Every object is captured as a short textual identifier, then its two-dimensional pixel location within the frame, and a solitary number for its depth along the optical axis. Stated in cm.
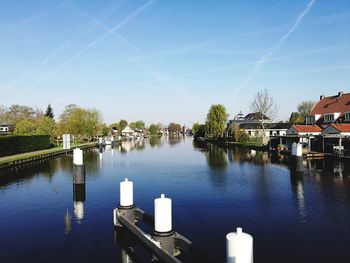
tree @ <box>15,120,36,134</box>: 7275
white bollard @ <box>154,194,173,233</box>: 1023
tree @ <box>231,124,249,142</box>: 8669
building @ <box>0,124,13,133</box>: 12014
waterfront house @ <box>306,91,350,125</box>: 6303
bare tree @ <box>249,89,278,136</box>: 8350
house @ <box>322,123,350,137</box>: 4572
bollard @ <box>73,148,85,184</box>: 2330
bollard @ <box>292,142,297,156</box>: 3388
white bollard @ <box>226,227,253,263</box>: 650
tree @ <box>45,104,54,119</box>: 12988
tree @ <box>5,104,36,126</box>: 12660
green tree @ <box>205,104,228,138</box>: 11451
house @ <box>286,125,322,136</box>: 5547
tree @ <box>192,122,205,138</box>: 15323
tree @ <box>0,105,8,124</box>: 12932
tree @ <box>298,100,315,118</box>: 14631
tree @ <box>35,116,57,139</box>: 7425
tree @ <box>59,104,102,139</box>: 9231
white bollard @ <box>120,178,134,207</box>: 1380
